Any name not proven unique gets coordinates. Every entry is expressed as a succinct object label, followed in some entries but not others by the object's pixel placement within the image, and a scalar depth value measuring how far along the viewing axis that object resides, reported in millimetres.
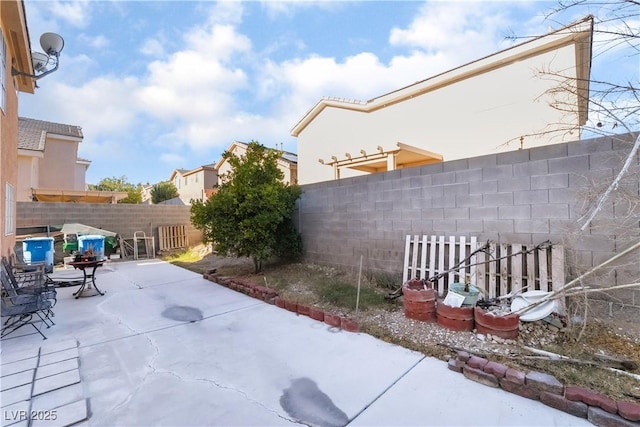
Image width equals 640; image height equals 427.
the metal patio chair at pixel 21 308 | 3660
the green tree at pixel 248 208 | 6508
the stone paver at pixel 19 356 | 3020
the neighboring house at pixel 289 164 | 15953
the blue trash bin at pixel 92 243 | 8680
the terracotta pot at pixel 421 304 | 3820
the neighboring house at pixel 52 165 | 12234
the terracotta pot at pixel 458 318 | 3479
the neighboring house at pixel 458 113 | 7594
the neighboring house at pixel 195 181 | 24531
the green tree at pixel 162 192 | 25688
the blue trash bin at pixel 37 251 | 7363
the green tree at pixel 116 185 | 36281
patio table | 5520
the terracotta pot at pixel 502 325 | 3207
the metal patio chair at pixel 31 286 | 4109
